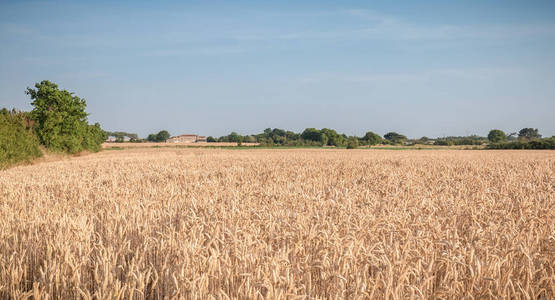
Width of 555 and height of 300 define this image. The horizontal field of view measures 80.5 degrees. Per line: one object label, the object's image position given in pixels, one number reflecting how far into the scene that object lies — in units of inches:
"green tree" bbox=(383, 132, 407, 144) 7066.9
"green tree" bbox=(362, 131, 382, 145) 5890.8
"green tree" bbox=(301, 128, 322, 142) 6714.6
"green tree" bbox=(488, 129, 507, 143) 6817.4
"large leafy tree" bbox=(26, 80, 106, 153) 1565.0
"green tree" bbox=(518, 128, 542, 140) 6853.3
